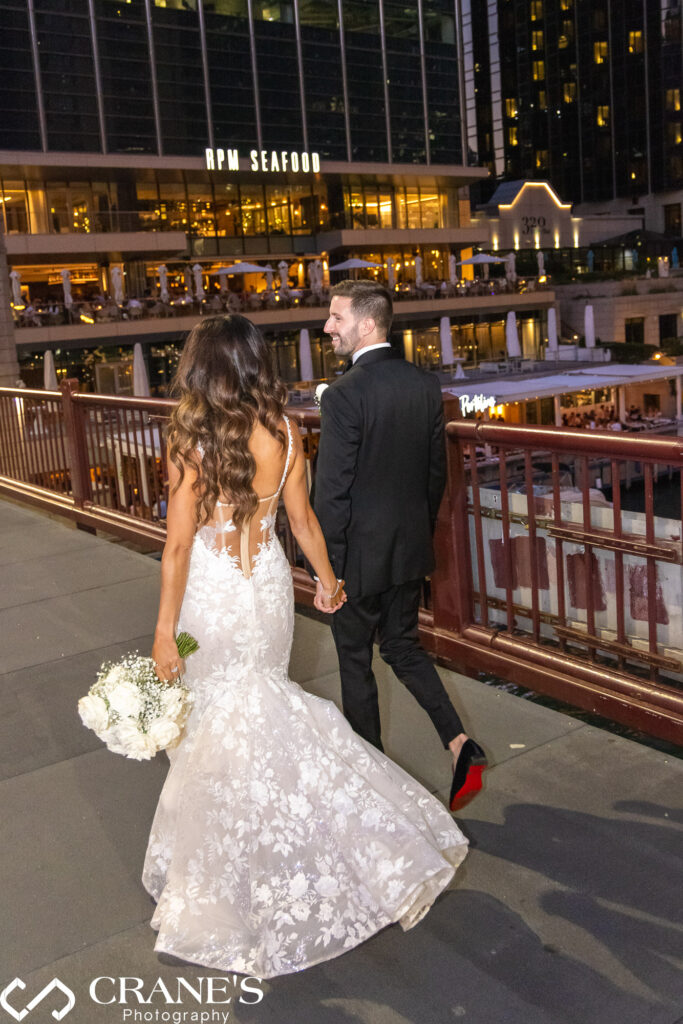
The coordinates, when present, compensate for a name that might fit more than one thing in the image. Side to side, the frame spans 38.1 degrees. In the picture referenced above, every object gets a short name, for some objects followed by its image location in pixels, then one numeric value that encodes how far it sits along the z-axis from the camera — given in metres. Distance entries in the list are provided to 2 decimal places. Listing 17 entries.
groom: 3.64
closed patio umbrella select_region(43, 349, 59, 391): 30.75
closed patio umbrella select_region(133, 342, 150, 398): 31.48
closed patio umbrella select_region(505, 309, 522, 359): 41.09
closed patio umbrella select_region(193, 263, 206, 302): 43.96
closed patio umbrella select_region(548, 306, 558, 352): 45.84
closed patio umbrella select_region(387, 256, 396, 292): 52.28
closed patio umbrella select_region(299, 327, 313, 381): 37.69
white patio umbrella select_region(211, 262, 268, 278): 47.25
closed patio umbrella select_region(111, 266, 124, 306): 41.17
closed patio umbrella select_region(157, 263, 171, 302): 42.56
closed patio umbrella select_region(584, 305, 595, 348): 43.12
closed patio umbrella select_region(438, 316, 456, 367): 40.81
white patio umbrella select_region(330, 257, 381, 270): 49.56
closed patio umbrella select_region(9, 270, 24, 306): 37.91
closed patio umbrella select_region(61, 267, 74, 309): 40.34
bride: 3.03
